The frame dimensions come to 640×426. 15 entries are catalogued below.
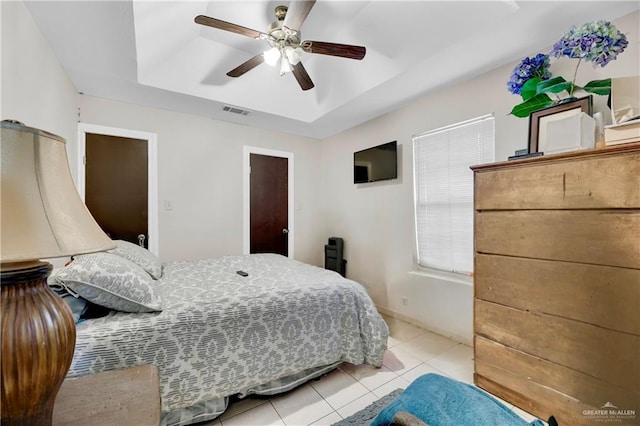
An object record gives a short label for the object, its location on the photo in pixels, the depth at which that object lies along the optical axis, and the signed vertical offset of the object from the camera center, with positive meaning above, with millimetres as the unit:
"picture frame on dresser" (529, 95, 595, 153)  1438 +482
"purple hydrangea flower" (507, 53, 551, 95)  1675 +895
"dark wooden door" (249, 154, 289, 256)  3562 +84
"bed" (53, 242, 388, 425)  1284 -685
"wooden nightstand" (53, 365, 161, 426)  734 -585
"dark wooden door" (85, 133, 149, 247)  2627 +273
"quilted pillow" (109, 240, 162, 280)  1867 -351
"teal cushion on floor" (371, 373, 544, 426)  759 -618
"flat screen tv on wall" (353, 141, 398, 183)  3037 +575
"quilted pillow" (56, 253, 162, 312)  1266 -366
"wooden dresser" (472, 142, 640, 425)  1205 -399
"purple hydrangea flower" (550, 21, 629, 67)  1373 +879
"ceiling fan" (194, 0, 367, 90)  1554 +1096
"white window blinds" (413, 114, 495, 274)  2389 +208
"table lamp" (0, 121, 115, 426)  544 -93
